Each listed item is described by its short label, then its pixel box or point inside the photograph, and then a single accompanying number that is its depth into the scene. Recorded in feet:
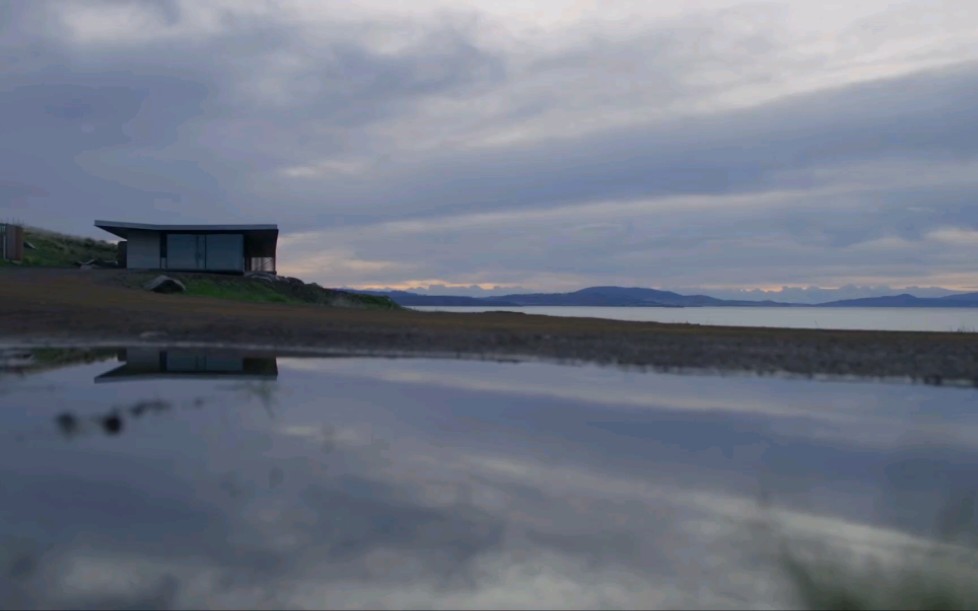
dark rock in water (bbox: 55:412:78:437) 34.65
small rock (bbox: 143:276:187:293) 118.62
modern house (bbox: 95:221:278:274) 150.71
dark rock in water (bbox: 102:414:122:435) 35.07
